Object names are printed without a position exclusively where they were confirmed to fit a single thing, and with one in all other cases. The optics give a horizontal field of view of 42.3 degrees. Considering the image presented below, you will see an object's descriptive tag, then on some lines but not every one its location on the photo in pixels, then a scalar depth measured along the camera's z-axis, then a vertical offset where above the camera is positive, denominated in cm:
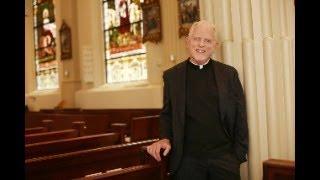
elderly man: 215 -15
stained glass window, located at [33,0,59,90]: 1210 +157
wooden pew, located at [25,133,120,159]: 365 -46
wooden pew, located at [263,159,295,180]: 192 -38
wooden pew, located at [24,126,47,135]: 544 -45
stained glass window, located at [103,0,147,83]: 928 +125
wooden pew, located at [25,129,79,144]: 445 -44
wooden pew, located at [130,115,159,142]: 536 -46
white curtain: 230 +8
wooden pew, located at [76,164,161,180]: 216 -44
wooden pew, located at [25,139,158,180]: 295 -52
